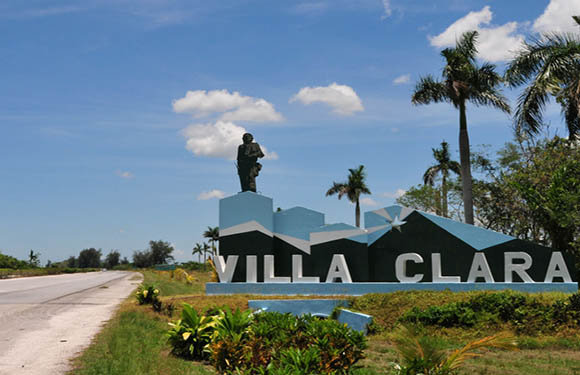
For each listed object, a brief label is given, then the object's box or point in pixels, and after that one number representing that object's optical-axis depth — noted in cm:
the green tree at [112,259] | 16012
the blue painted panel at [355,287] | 1827
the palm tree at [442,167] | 4719
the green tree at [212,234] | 9212
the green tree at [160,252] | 13825
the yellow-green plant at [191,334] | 1171
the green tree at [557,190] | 2095
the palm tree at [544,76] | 2055
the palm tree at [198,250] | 12044
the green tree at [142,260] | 14012
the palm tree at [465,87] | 2669
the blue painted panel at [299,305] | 1781
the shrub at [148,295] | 2064
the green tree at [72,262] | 16092
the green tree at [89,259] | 16012
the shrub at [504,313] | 1487
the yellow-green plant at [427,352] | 705
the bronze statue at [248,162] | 2291
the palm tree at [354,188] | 5044
